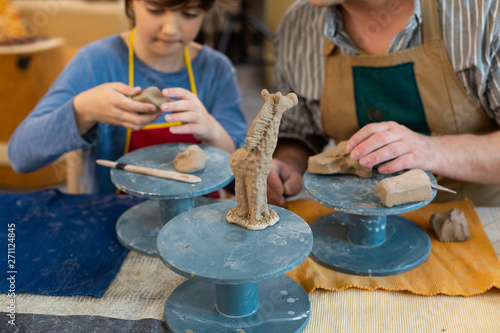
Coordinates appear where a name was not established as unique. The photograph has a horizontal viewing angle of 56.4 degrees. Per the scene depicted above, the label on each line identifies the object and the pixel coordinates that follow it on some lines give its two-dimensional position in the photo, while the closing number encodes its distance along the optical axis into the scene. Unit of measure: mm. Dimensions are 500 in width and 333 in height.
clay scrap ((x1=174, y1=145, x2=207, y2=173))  1160
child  1330
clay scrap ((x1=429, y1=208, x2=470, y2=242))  1218
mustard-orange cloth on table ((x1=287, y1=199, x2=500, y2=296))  1047
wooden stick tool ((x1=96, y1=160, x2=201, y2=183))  1124
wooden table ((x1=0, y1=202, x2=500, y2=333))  942
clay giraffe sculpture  902
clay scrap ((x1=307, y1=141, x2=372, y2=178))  1165
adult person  1292
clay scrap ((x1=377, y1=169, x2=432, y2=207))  1014
